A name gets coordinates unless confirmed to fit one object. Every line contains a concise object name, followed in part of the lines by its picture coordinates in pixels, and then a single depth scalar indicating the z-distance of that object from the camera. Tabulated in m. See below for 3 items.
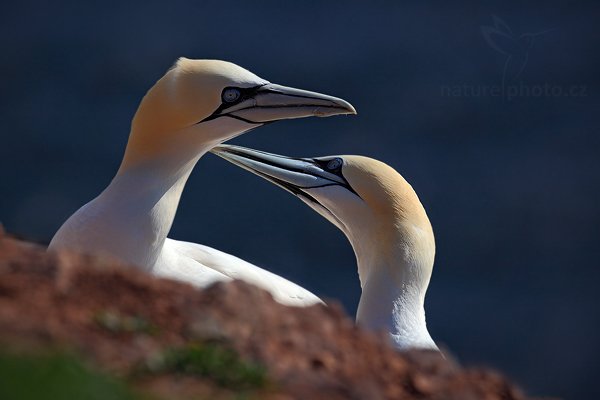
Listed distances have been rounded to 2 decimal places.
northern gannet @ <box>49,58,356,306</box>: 16.06
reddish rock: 9.27
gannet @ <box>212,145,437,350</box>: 15.97
